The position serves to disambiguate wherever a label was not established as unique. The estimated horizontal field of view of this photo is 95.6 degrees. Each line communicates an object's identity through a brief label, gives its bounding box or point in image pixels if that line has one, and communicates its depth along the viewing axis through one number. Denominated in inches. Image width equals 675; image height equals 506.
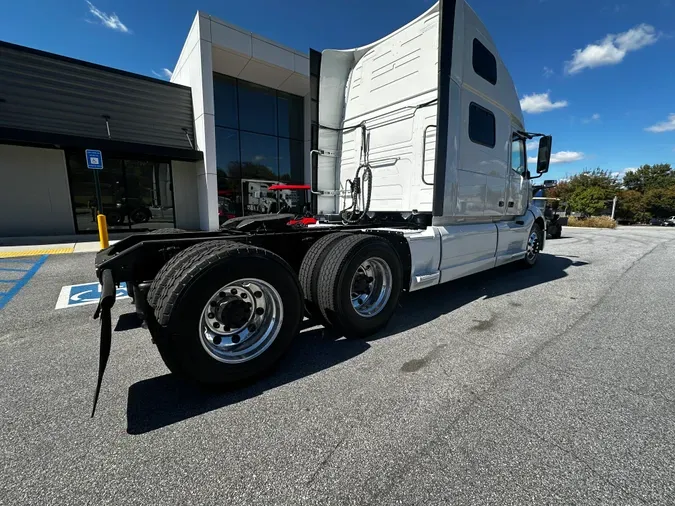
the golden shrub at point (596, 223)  941.2
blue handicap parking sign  265.0
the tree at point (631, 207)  2058.3
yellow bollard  222.6
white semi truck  85.1
